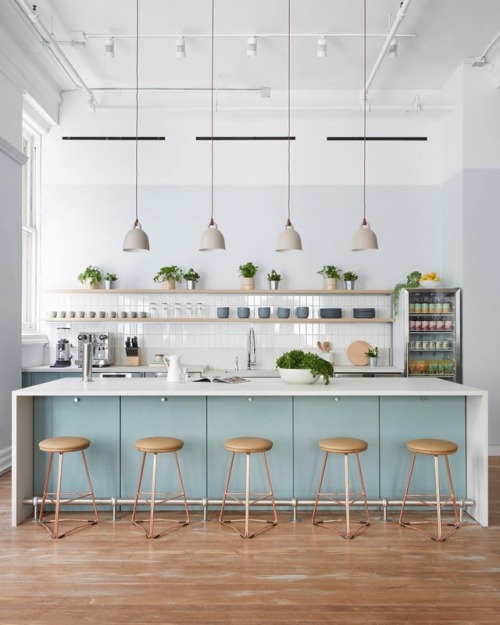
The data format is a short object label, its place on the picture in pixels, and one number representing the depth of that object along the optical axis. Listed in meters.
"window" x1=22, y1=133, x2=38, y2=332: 6.42
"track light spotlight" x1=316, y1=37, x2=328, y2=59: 5.19
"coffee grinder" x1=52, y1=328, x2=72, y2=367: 6.17
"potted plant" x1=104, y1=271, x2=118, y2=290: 6.46
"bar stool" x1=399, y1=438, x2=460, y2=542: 3.45
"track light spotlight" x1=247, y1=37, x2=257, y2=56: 5.21
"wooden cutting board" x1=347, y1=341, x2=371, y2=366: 6.46
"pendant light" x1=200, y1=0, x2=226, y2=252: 4.25
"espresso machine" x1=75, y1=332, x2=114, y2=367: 6.30
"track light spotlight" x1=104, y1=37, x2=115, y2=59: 5.26
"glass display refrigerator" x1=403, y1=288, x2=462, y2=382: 5.97
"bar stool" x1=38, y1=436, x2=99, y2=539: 3.50
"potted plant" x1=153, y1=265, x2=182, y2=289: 6.40
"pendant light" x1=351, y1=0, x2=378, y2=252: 4.29
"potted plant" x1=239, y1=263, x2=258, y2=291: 6.39
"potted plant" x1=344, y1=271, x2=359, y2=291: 6.42
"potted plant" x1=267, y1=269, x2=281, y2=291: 6.40
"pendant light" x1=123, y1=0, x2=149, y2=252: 4.27
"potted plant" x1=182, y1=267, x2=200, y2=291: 6.40
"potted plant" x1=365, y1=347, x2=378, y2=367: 6.32
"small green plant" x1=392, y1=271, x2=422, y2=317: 6.21
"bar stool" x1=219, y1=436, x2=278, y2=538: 3.46
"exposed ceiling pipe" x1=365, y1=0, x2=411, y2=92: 4.43
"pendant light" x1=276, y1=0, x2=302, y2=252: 4.32
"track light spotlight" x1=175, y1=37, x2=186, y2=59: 5.25
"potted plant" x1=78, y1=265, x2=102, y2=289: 6.39
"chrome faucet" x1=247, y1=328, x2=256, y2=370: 6.44
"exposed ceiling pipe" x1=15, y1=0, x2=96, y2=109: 4.54
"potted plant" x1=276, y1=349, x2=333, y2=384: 3.97
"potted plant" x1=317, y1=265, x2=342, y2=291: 6.42
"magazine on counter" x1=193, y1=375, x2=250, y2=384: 4.14
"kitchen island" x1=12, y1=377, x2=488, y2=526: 3.91
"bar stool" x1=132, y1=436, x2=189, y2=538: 3.48
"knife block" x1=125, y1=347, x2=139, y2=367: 6.38
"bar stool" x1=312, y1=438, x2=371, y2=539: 3.46
